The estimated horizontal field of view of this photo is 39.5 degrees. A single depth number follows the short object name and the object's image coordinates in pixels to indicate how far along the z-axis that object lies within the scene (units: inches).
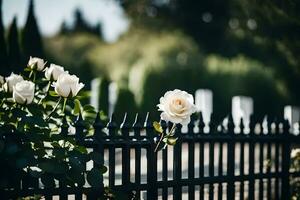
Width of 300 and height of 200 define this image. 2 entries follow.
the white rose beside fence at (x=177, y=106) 122.3
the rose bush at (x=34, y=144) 120.5
